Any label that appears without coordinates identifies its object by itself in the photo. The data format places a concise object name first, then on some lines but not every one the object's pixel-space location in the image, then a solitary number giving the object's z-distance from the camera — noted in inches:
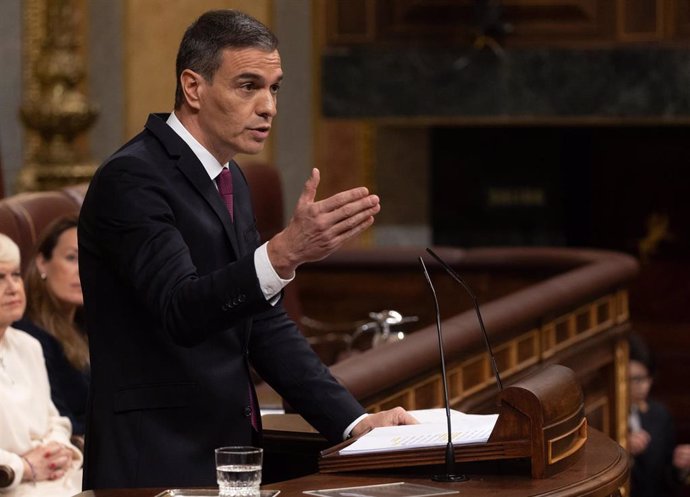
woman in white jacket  304.7
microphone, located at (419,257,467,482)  186.2
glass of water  173.6
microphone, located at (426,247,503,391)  195.2
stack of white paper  190.4
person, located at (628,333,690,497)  499.5
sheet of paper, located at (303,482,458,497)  177.3
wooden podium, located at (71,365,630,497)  183.3
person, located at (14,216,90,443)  338.3
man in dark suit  193.8
